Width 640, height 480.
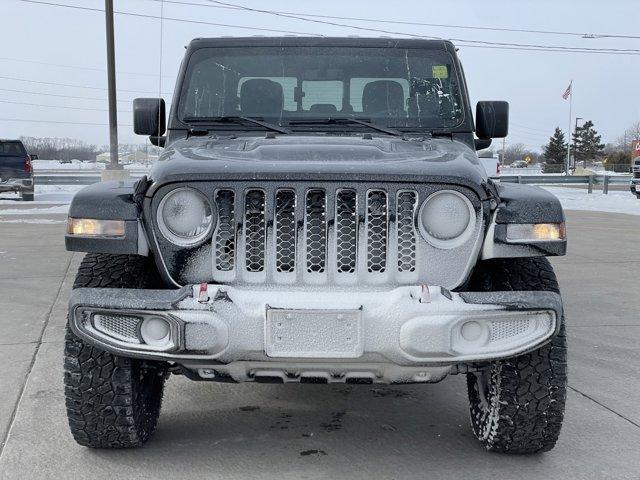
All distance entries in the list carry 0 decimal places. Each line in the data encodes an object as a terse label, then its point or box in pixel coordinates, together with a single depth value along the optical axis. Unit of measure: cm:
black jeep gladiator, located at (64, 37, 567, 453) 295
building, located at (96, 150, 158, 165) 8642
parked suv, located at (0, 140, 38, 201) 2202
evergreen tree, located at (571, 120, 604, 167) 10069
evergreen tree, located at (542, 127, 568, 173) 9600
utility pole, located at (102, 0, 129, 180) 2145
